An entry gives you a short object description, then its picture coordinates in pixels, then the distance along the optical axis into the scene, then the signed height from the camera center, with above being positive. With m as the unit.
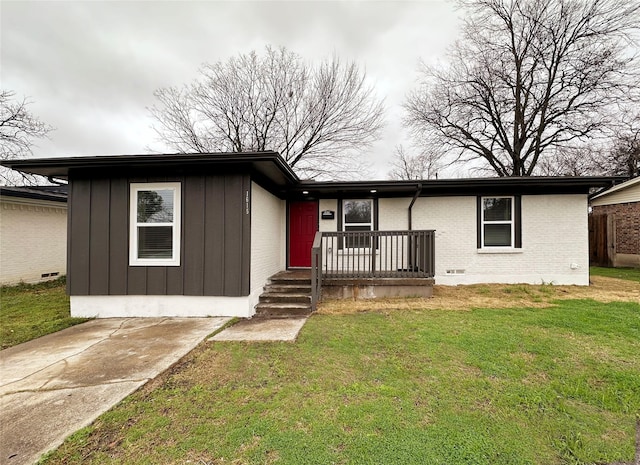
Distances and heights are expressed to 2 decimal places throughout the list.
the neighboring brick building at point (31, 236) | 7.48 +0.07
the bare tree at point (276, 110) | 13.74 +6.67
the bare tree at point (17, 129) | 11.62 +4.79
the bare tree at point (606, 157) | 13.44 +4.76
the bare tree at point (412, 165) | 17.47 +5.26
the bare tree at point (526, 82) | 11.57 +7.62
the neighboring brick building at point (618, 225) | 10.80 +0.59
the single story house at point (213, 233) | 5.04 +0.13
